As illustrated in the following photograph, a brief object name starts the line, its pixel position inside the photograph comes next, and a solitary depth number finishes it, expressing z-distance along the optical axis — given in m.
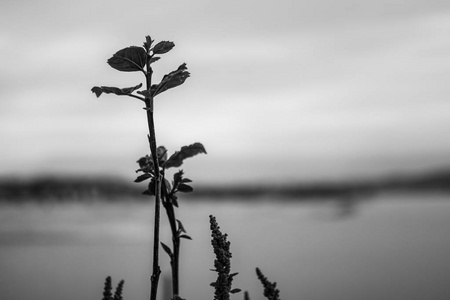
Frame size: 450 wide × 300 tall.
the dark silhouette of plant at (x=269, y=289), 1.39
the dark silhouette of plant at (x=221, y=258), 1.46
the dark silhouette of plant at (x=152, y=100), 1.57
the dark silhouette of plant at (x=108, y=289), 1.27
